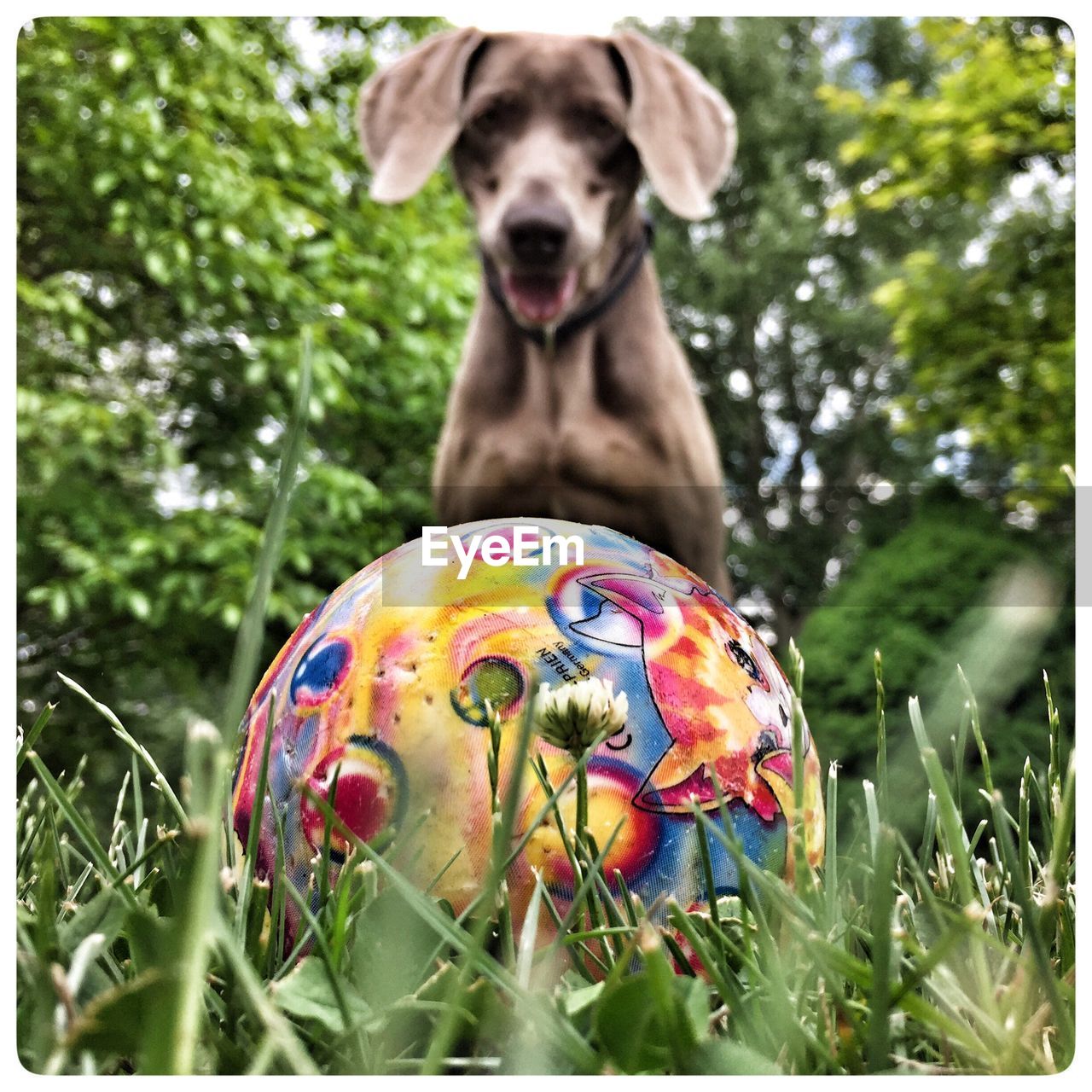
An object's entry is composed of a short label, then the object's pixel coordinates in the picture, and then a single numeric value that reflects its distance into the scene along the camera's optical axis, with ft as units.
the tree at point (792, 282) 17.12
